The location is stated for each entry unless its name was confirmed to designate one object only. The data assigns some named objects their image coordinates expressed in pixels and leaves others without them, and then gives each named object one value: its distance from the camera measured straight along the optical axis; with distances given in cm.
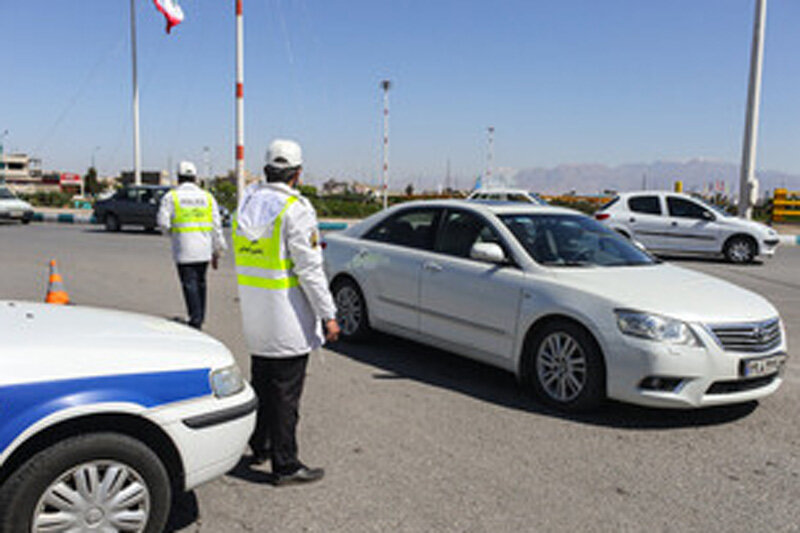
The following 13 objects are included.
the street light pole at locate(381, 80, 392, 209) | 3297
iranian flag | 2331
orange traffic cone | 639
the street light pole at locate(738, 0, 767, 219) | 2234
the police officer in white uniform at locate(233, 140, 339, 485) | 334
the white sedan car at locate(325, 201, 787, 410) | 428
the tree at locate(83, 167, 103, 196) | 11799
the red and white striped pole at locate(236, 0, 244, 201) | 1789
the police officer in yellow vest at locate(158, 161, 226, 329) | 648
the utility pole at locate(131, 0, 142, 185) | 3041
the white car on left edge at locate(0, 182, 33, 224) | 2381
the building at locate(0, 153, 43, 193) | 13550
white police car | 238
